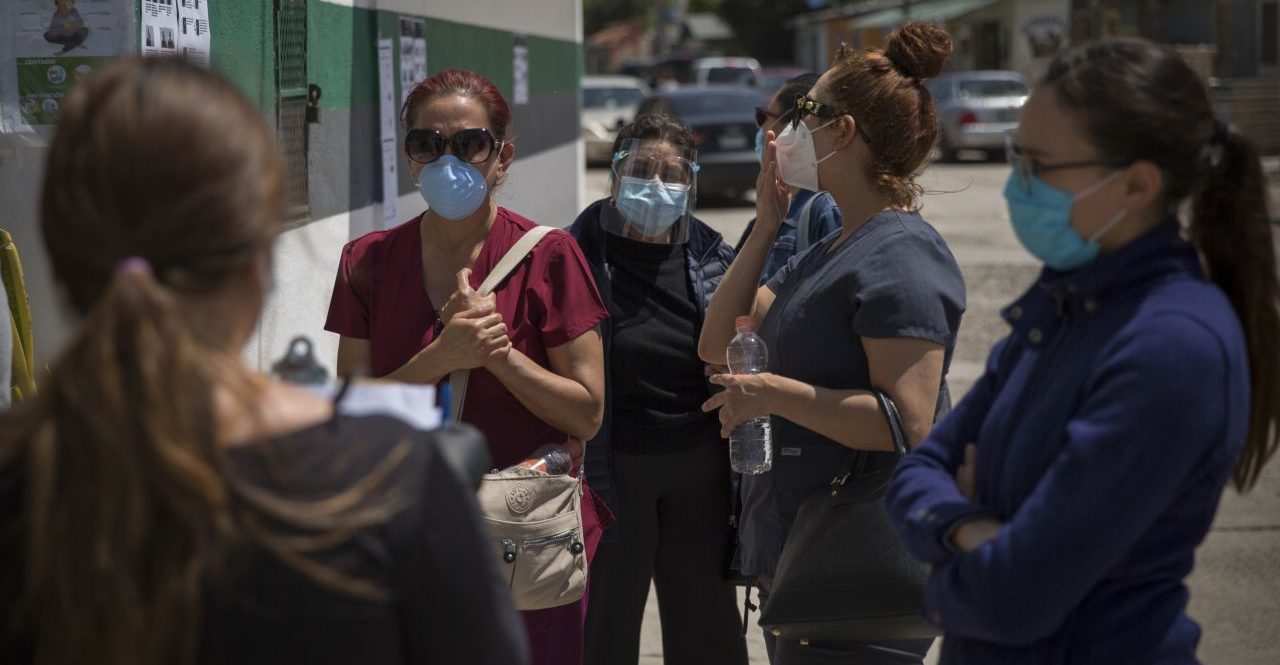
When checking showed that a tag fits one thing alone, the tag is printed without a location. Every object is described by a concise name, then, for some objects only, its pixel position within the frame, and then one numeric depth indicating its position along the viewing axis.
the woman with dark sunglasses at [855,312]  2.88
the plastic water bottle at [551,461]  3.13
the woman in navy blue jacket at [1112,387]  1.81
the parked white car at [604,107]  24.77
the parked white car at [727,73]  39.41
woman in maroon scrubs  3.13
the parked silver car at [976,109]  24.77
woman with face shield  3.74
